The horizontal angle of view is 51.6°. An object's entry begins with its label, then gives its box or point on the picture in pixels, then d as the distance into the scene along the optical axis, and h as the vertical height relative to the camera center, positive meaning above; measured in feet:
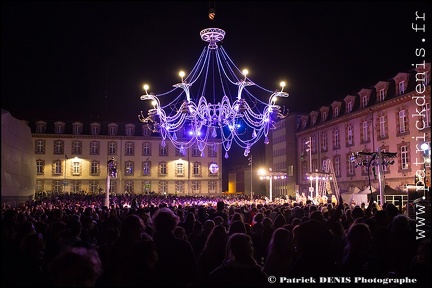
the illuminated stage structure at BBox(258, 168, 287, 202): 141.17 +2.31
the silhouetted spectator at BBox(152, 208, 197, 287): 16.46 -2.77
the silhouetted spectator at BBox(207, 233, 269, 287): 14.58 -2.95
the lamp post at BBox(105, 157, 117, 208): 94.38 +2.75
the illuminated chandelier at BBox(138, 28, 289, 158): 62.03 +10.22
